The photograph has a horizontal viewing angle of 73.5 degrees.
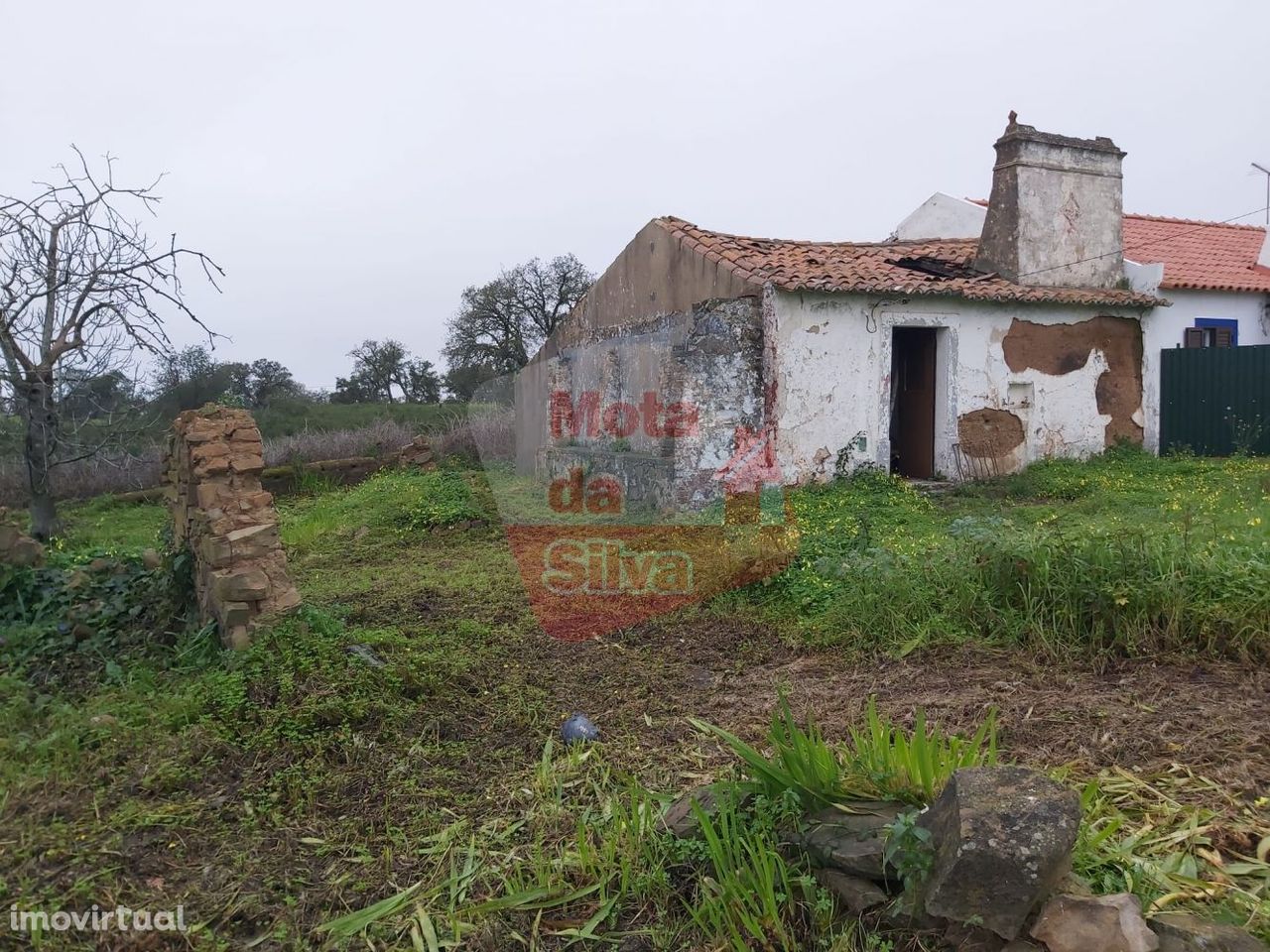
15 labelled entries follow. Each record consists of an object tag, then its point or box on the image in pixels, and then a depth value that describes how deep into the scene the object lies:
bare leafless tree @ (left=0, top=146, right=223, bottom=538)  6.96
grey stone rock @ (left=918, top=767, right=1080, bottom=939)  2.23
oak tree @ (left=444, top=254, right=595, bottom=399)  25.48
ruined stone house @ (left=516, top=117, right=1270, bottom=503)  9.82
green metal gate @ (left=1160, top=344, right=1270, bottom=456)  12.20
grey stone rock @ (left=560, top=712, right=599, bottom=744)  3.91
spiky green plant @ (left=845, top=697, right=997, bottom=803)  2.72
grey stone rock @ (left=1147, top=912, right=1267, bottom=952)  2.09
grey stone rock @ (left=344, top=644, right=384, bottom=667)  4.52
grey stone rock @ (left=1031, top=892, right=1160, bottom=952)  2.12
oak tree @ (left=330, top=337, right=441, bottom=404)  28.36
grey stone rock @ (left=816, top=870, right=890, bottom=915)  2.50
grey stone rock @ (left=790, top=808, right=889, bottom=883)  2.55
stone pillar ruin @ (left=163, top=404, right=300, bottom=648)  4.78
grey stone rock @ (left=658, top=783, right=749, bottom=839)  2.91
